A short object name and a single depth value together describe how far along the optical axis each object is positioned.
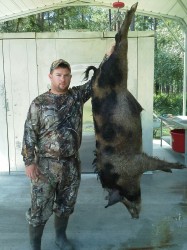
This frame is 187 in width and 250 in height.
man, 3.40
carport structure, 7.20
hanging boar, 2.88
